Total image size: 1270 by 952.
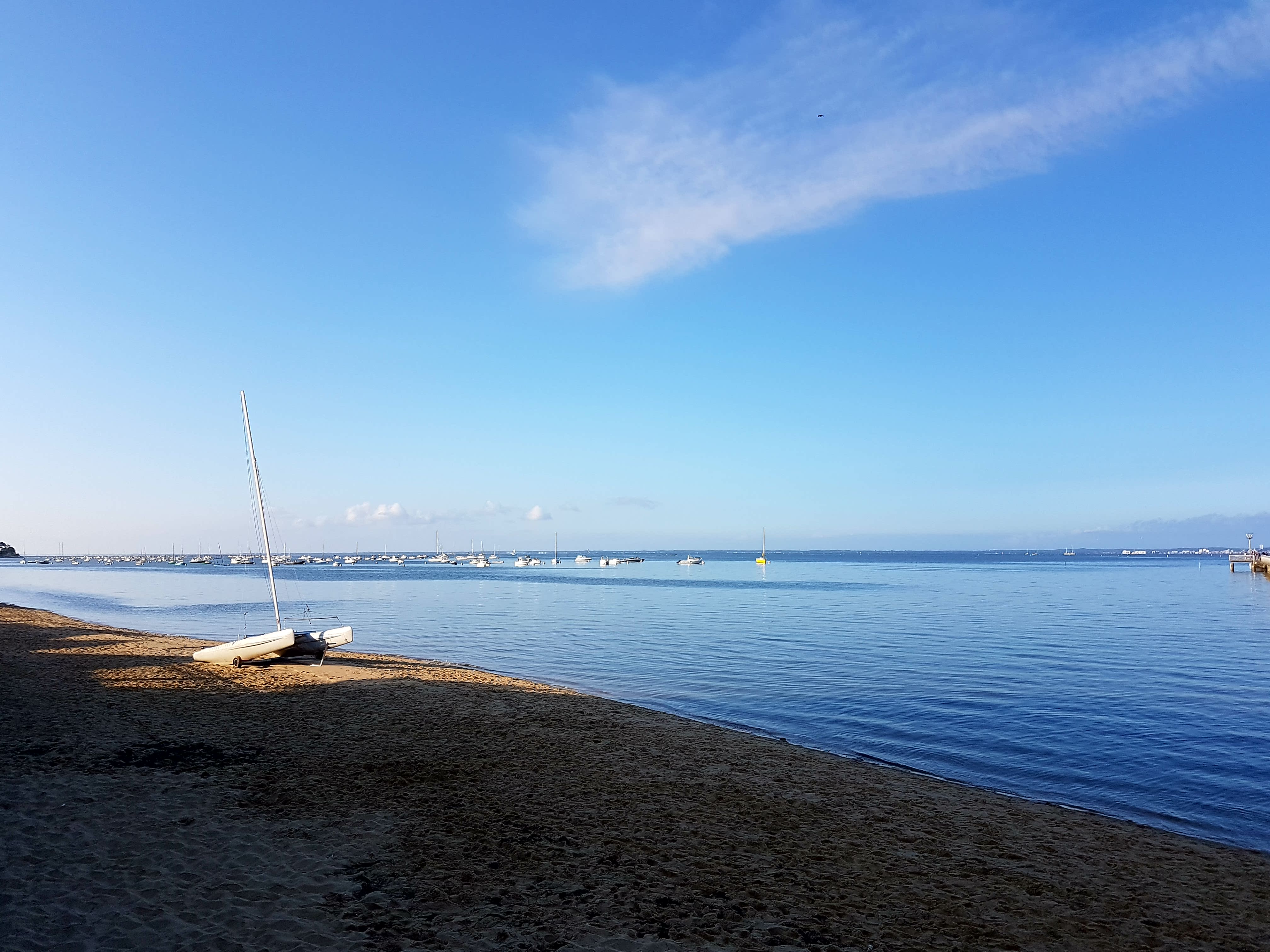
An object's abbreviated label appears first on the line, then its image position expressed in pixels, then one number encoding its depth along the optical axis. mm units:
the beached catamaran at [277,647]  26719
